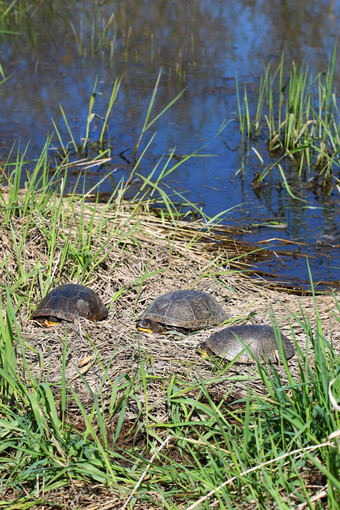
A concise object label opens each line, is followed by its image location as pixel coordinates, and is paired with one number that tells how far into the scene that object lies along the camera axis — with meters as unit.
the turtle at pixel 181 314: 7.19
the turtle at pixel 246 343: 6.39
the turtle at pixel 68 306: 7.01
